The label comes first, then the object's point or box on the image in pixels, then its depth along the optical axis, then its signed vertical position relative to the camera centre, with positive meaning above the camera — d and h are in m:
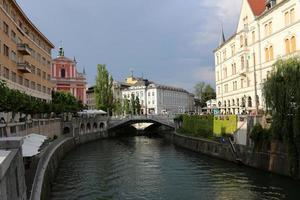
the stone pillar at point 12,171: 11.29 -1.54
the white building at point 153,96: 178.88 +11.74
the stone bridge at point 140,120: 100.72 +0.68
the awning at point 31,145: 23.46 -1.31
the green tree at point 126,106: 146.12 +5.97
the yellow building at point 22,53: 53.72 +11.35
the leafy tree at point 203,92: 150.38 +11.00
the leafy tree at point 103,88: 104.43 +9.11
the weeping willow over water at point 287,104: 31.14 +1.21
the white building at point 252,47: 55.17 +11.72
